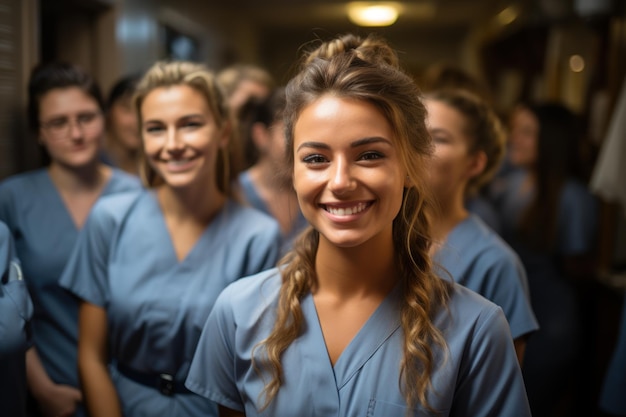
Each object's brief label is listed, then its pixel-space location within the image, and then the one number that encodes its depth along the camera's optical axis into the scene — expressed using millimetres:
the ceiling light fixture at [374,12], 5259
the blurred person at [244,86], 2729
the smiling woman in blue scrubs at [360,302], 1006
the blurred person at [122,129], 2477
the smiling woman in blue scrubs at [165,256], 1449
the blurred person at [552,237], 2145
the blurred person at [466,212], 1396
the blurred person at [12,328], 1145
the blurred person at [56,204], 1706
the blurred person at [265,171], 2201
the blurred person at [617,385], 1702
